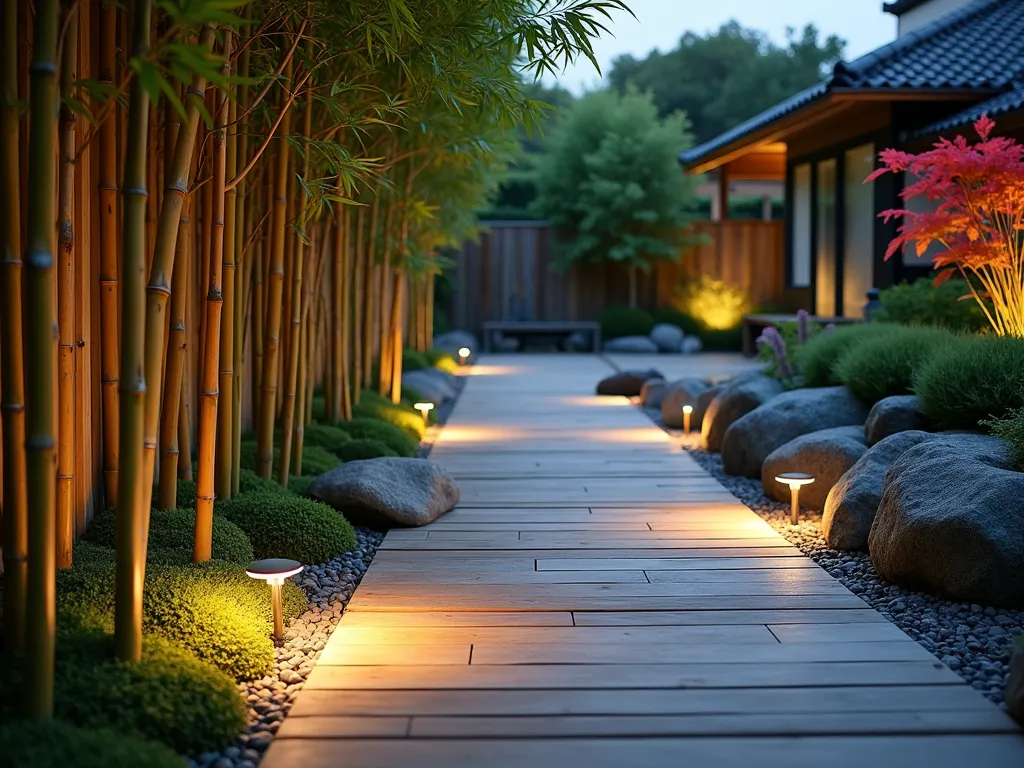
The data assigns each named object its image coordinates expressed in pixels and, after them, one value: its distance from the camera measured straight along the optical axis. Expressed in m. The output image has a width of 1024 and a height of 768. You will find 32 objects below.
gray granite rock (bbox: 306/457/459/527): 4.11
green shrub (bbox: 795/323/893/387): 6.04
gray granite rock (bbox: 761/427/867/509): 4.41
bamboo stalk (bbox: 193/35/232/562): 3.04
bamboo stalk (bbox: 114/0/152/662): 2.17
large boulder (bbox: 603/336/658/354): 13.94
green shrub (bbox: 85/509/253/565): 3.24
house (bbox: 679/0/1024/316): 8.59
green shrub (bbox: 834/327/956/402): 5.14
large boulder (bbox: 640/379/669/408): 8.30
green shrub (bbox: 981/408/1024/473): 3.39
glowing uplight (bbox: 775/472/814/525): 4.12
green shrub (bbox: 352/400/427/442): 6.59
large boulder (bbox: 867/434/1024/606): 2.98
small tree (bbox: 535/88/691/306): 14.07
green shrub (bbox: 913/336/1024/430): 4.12
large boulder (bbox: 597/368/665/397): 8.97
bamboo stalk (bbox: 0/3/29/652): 2.09
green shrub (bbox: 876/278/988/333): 6.95
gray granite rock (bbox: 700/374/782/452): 6.06
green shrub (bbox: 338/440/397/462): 5.26
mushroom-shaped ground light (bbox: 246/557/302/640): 2.74
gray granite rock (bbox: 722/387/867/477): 5.22
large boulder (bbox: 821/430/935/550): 3.75
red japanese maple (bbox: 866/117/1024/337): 4.80
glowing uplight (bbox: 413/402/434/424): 6.93
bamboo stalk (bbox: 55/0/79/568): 2.44
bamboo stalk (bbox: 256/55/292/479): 3.94
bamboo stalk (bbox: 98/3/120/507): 3.07
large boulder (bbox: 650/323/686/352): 13.98
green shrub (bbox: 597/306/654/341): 14.34
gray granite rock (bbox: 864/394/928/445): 4.55
